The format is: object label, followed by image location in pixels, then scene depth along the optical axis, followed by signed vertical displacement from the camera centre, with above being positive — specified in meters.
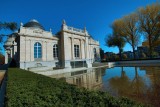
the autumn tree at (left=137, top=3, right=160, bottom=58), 31.27 +9.18
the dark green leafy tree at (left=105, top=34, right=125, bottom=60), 40.92 +5.94
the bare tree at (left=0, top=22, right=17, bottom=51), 22.77 +6.50
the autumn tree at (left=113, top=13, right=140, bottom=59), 34.81 +8.54
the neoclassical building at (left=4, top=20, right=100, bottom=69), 22.08 +2.59
